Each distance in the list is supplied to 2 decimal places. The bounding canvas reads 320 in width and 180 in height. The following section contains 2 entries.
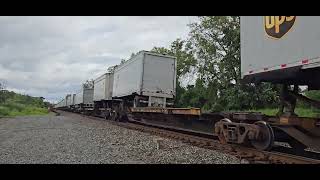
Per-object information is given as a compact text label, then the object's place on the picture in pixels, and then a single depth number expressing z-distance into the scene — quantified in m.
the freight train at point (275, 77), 4.16
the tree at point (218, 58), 22.94
